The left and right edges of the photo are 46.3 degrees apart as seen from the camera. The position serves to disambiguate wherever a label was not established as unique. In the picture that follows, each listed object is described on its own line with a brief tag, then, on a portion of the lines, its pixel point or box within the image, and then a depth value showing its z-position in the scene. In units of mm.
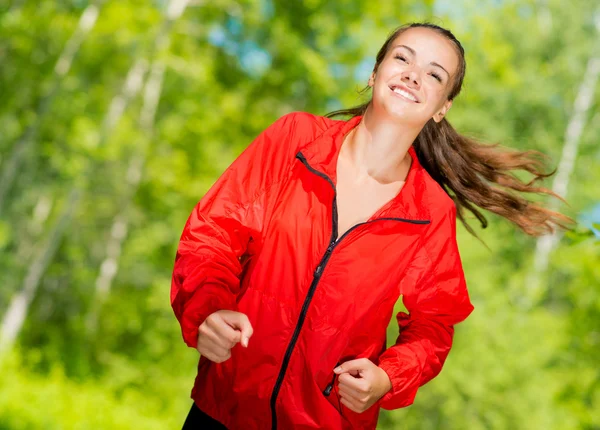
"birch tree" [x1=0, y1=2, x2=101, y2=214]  10156
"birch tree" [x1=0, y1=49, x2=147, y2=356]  11859
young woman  1694
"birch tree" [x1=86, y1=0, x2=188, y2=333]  14633
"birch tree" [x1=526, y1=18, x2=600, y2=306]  18984
